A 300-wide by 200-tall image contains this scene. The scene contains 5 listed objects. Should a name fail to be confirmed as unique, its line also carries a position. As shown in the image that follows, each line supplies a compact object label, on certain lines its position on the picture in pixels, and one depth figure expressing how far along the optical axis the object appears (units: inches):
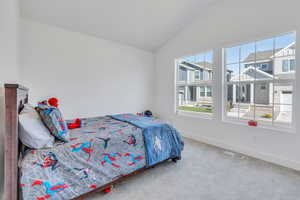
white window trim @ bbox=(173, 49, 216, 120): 127.0
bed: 45.7
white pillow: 50.7
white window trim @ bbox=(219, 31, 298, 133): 88.7
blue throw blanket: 80.3
